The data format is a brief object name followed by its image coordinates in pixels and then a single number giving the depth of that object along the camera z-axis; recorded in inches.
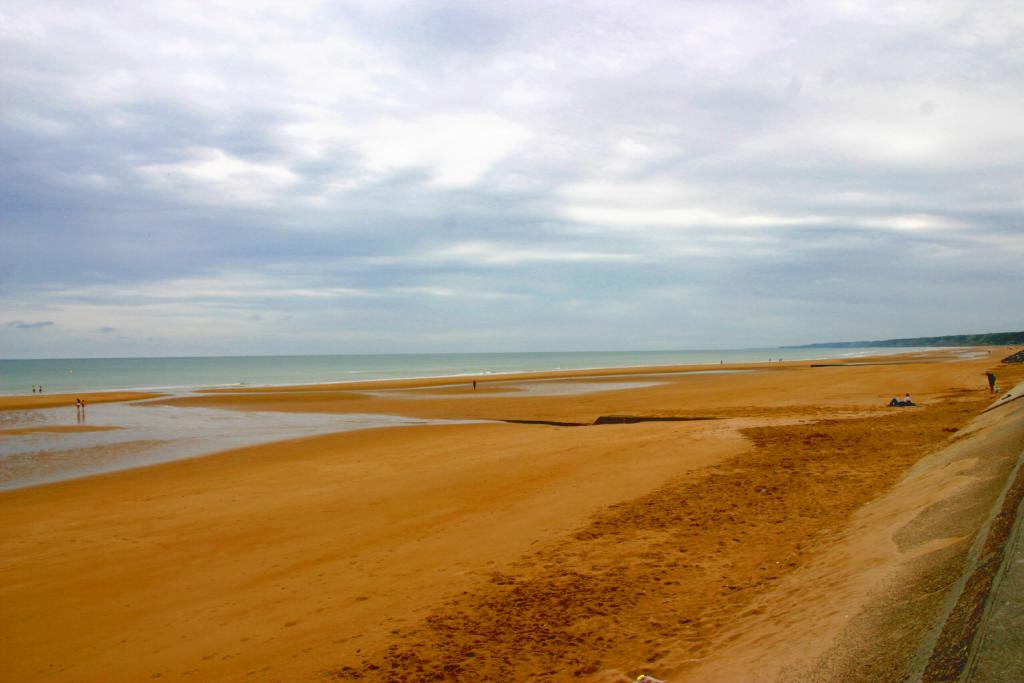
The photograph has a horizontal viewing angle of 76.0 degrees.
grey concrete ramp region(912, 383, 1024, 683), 130.4
